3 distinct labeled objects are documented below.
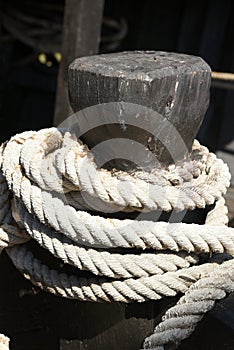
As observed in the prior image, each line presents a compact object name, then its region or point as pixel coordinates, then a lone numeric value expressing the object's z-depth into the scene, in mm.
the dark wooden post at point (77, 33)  3863
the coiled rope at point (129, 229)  1623
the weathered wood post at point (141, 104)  1627
